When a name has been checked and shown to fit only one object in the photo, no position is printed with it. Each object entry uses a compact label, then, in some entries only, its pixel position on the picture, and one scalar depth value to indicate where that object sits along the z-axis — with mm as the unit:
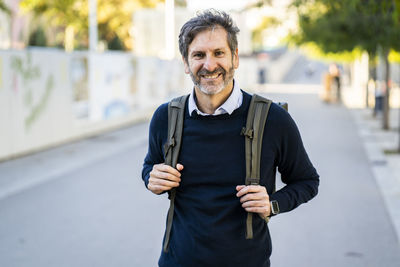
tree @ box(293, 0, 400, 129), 13609
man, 2578
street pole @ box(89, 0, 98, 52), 22598
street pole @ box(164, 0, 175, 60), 29359
